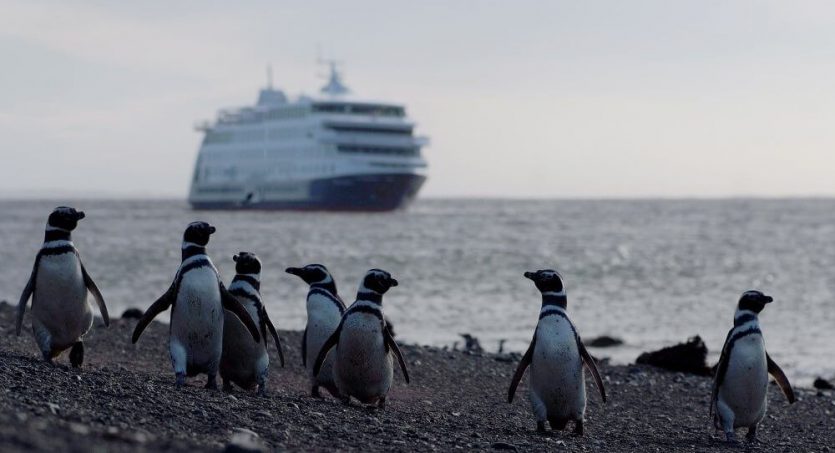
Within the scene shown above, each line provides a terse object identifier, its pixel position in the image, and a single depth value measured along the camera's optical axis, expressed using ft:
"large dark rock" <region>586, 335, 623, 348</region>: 115.27
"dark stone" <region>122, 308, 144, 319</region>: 106.58
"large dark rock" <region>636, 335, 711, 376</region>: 88.99
